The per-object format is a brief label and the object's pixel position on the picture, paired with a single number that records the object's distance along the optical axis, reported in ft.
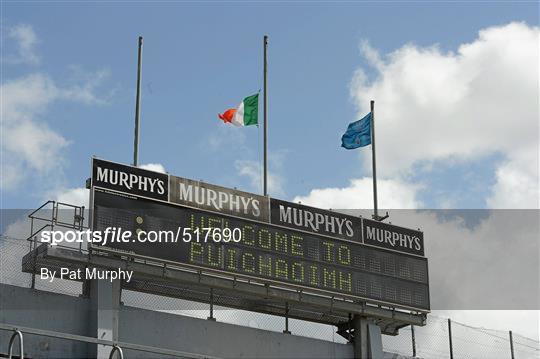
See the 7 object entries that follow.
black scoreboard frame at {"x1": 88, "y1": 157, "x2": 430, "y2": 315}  73.82
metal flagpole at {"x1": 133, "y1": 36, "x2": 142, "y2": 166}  82.02
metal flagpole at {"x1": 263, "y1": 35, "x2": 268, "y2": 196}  88.17
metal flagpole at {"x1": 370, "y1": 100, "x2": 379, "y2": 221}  93.23
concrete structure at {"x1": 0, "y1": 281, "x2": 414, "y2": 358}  73.92
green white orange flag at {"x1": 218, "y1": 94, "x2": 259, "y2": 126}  92.07
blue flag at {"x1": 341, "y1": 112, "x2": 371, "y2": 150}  97.30
